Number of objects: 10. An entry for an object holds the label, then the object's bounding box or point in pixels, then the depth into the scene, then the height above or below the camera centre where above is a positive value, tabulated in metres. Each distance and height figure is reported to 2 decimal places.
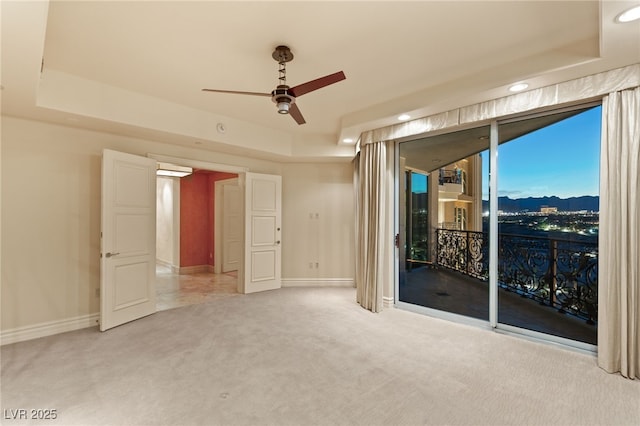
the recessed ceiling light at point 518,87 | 2.75 +1.21
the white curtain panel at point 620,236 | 2.42 -0.19
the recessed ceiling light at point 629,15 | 1.74 +1.22
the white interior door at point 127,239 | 3.46 -0.35
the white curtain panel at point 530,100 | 2.45 +1.11
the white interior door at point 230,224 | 6.92 -0.30
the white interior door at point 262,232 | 5.14 -0.37
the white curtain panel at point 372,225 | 4.14 -0.19
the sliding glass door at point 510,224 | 3.11 -0.13
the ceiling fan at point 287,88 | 2.24 +1.01
